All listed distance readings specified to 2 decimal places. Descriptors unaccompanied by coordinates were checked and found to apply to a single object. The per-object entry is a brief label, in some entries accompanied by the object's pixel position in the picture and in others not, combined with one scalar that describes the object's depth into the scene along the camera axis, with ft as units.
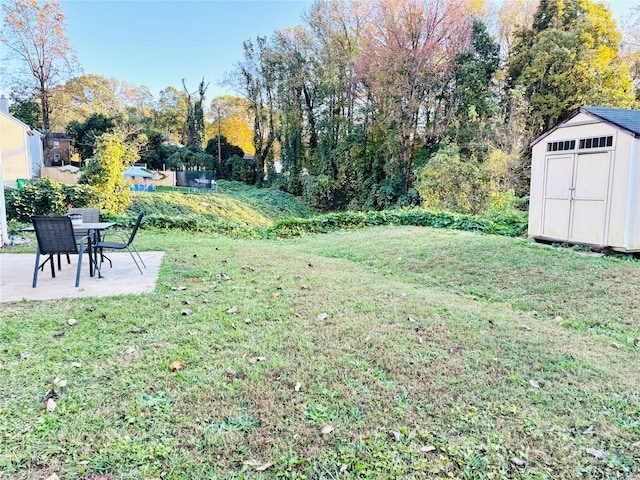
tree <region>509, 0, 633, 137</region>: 47.06
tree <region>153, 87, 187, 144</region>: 113.60
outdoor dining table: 14.87
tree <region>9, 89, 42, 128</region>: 80.38
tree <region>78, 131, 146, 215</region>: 34.19
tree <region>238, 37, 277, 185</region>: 85.51
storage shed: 19.26
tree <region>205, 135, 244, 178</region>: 94.17
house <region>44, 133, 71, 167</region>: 86.89
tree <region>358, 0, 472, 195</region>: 55.16
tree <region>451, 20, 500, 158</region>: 53.52
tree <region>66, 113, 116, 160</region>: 83.87
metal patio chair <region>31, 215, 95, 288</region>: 13.43
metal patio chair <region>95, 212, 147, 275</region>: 15.10
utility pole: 92.73
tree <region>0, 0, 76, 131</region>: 69.21
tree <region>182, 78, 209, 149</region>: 96.43
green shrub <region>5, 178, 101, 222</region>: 29.94
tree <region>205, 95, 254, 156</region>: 112.68
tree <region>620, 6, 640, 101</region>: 48.85
